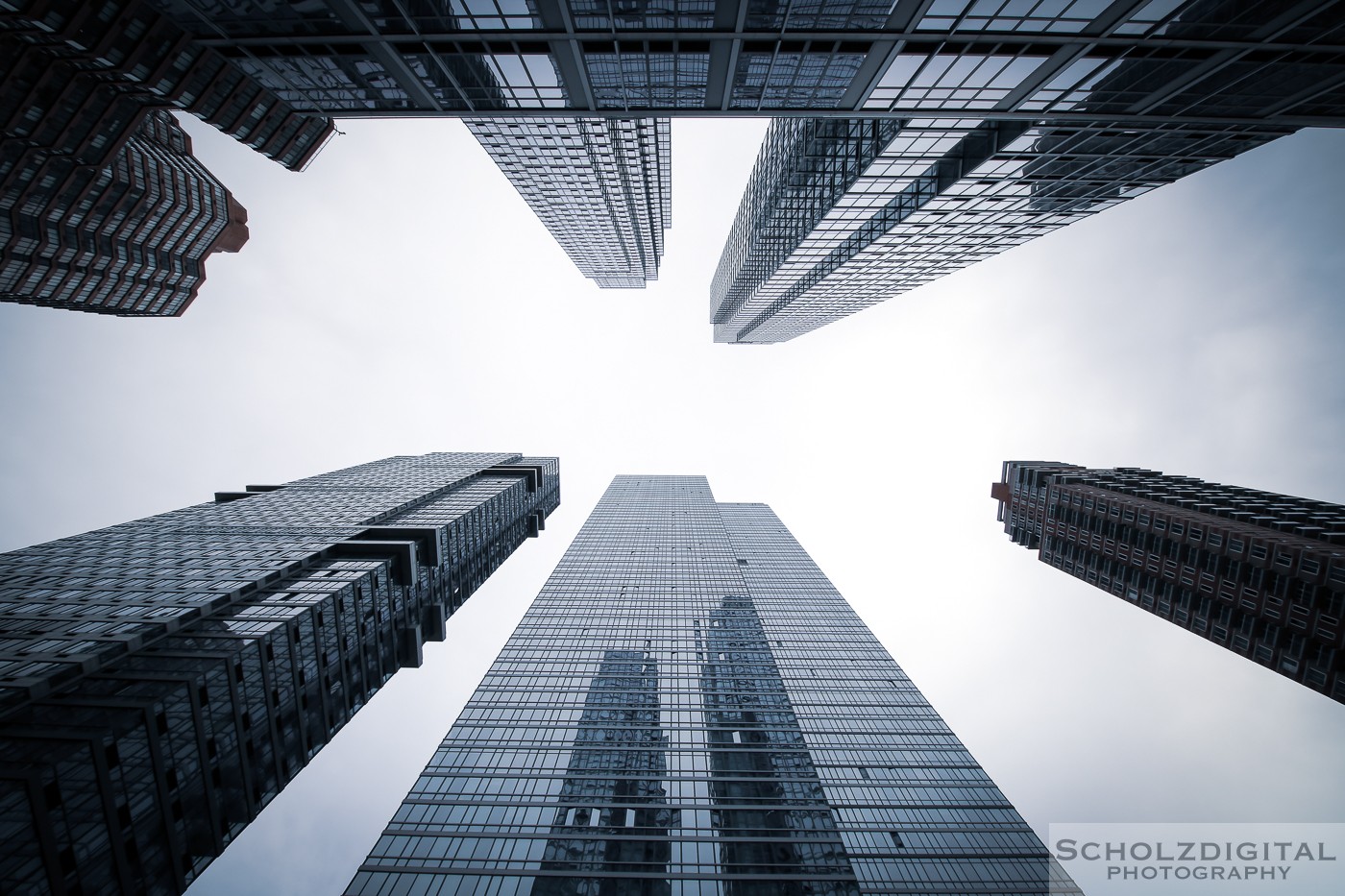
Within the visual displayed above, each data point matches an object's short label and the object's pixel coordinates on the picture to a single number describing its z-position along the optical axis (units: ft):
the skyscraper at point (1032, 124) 70.90
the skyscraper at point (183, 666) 105.40
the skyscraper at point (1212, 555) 186.50
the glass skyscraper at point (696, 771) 175.83
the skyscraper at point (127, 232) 270.46
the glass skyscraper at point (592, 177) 260.42
